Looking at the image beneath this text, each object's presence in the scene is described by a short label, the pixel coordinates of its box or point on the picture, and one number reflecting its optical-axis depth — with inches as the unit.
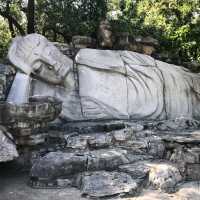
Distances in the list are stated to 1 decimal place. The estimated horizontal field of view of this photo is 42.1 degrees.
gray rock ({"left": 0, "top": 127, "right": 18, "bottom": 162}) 127.3
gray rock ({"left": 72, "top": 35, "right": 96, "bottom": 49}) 203.9
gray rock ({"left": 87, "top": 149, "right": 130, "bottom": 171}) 140.6
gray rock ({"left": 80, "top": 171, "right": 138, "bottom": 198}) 124.8
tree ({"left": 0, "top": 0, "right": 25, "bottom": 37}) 297.0
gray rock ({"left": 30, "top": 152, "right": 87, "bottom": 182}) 133.5
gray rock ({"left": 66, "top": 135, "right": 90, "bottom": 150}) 150.5
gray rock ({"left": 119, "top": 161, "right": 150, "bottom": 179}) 136.4
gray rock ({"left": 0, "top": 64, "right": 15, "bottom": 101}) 160.7
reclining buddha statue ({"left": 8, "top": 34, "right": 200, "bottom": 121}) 175.4
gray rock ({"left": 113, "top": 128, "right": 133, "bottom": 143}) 155.8
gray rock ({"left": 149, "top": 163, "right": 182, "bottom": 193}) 132.7
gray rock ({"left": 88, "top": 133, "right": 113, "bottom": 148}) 151.9
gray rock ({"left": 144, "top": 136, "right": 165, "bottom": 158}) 156.1
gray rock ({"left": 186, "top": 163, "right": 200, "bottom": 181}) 145.3
